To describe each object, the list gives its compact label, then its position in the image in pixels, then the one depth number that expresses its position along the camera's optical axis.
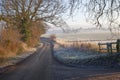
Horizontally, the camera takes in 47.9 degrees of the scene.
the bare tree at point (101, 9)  6.14
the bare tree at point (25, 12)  19.44
